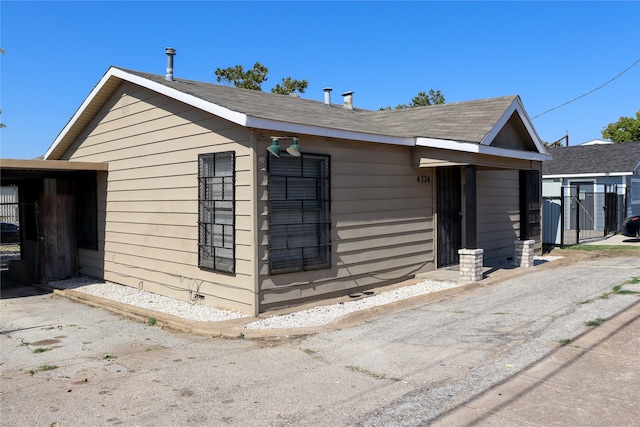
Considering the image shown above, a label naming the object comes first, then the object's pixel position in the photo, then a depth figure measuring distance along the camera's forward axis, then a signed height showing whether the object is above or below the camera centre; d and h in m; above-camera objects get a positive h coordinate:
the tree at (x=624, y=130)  43.28 +6.63
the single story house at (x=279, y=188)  8.15 +0.39
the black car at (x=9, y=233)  25.14 -1.18
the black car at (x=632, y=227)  17.12 -0.64
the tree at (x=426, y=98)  39.24 +8.30
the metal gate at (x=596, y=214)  19.62 -0.25
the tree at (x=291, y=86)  30.97 +7.33
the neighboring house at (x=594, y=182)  19.97 +1.12
